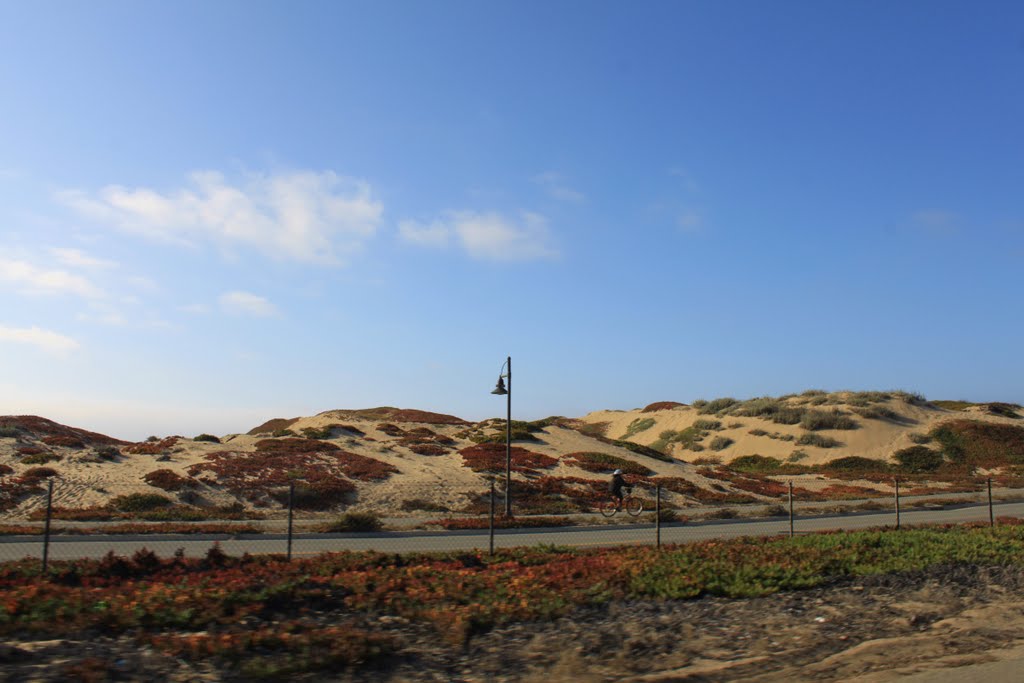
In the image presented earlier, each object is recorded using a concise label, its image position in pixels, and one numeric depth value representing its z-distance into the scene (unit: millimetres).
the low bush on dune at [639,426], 86938
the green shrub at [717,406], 84250
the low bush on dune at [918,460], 60250
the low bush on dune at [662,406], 97019
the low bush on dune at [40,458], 31328
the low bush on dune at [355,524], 20703
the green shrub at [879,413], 73250
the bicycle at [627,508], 26781
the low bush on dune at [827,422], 71312
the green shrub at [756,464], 61656
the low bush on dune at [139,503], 25672
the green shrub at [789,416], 74438
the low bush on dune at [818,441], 67375
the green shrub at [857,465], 59812
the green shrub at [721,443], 71875
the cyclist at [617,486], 27266
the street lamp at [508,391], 24611
